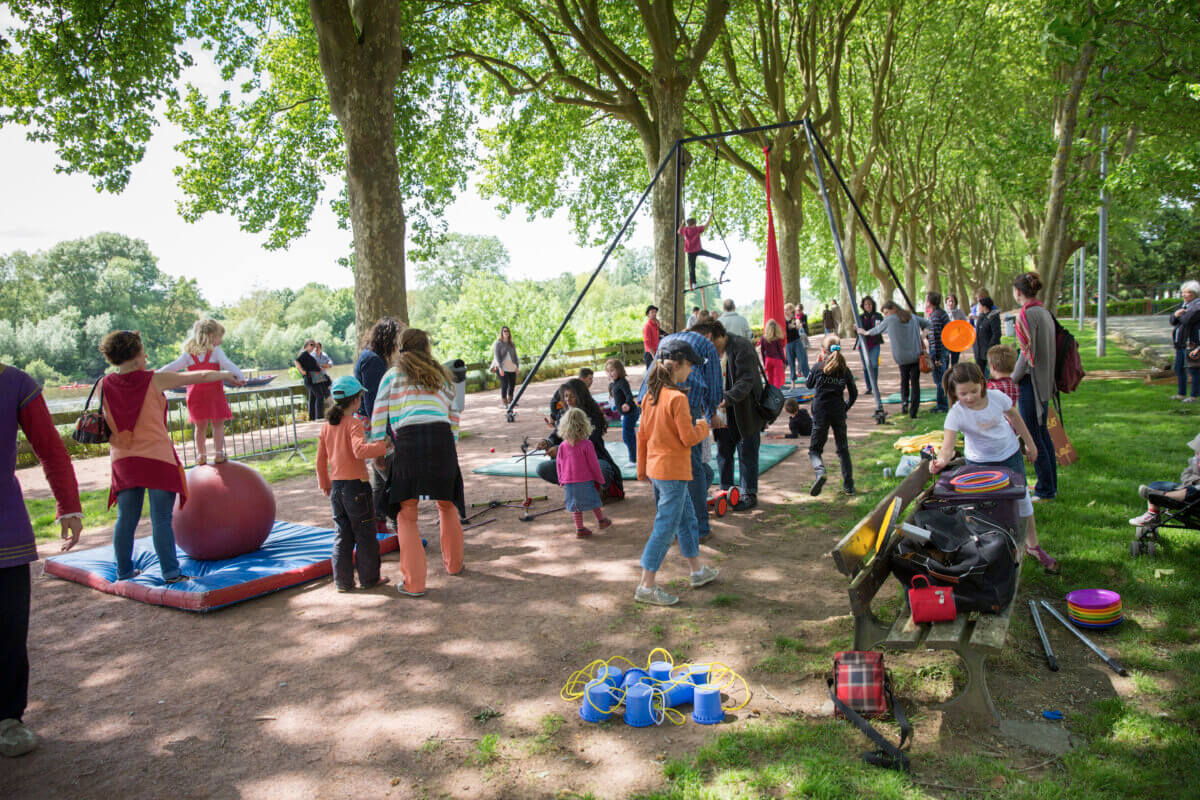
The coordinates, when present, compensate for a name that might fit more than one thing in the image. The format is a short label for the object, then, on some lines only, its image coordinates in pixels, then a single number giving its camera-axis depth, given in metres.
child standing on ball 8.47
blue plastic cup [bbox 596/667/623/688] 4.06
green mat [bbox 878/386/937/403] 13.98
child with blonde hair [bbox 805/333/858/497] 7.92
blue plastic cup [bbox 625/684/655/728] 3.78
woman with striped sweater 5.77
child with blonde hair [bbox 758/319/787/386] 11.20
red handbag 3.70
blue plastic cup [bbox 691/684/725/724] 3.76
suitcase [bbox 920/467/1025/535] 4.93
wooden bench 3.57
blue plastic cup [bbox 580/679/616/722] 3.84
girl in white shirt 5.08
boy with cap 5.74
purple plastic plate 4.45
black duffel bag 3.85
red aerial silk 11.58
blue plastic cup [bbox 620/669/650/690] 4.00
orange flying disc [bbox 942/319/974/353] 9.67
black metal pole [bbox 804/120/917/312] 10.92
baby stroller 5.09
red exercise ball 6.59
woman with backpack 6.54
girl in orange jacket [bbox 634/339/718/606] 5.25
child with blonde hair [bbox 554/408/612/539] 7.33
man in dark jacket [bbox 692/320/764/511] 7.11
